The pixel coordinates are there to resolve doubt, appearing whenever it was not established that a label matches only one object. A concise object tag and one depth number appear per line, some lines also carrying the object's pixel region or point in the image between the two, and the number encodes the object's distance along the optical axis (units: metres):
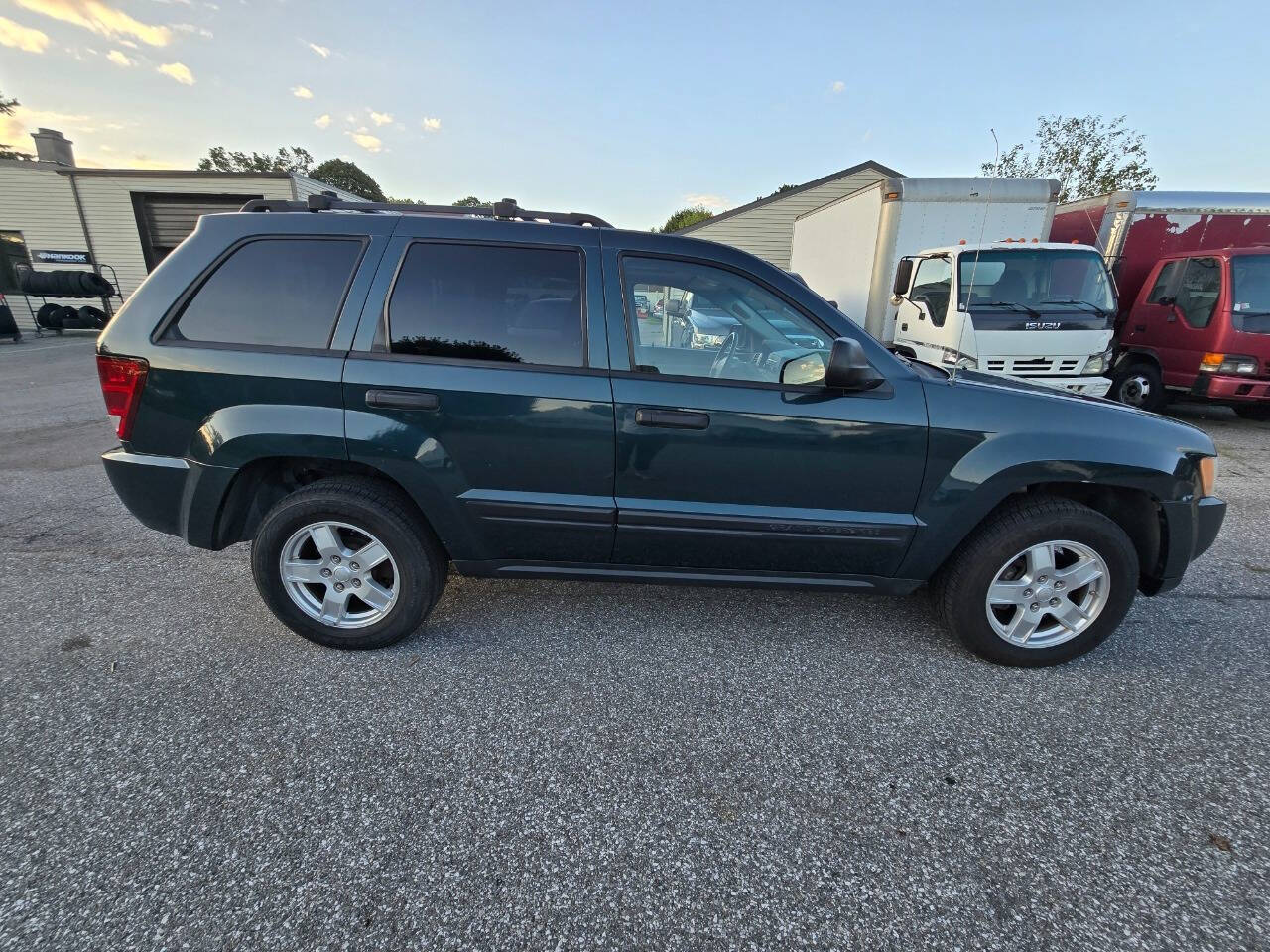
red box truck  6.41
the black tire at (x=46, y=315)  16.06
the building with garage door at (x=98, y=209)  16.09
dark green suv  2.34
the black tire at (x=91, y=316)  16.59
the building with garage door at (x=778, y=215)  20.28
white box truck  6.13
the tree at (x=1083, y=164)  23.12
